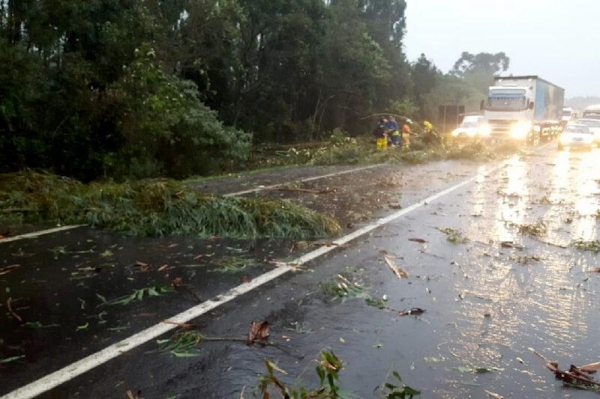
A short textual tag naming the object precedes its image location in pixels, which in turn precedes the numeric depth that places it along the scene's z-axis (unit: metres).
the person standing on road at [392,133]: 26.05
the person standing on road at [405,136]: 25.60
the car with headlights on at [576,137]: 31.62
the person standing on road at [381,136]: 25.19
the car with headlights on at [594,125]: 36.06
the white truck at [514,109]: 32.94
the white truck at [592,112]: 51.80
